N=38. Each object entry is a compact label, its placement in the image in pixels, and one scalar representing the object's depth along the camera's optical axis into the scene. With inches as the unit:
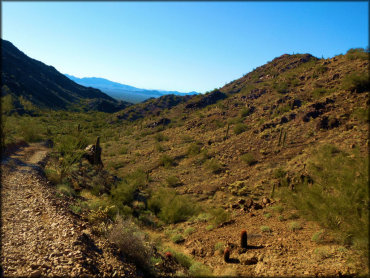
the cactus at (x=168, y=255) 310.4
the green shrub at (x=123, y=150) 1282.0
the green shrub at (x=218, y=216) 478.6
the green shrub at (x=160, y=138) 1418.8
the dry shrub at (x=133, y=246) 262.2
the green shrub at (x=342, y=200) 267.4
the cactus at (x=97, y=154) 851.3
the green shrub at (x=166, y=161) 1012.2
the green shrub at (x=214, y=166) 858.0
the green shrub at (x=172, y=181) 807.1
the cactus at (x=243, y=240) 350.9
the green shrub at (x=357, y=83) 872.8
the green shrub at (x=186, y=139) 1265.5
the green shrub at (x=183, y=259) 309.0
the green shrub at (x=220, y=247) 344.4
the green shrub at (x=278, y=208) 481.9
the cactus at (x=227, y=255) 316.2
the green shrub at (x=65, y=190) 455.2
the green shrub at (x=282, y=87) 1388.8
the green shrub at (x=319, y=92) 1077.1
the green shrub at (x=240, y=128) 1123.3
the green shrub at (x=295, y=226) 381.7
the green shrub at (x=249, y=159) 832.3
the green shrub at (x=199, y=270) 257.6
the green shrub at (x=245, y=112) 1335.9
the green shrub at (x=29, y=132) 1070.4
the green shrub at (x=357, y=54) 1122.0
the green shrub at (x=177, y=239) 420.8
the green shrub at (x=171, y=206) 538.3
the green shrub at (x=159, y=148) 1208.4
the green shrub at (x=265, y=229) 399.9
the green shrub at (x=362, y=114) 736.3
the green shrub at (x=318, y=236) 325.3
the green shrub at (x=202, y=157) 963.8
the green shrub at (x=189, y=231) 450.4
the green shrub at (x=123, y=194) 574.2
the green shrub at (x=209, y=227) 454.6
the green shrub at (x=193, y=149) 1055.2
